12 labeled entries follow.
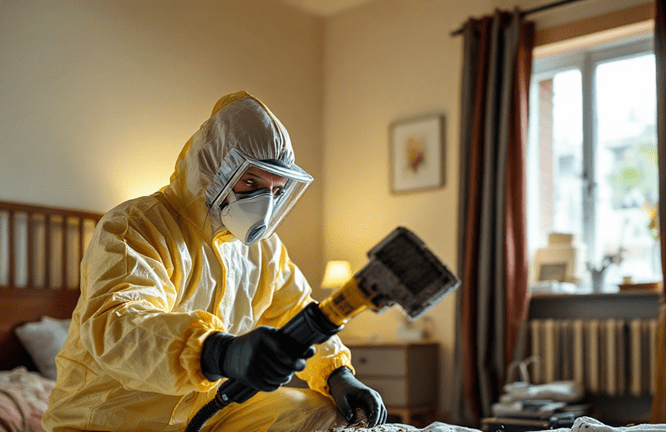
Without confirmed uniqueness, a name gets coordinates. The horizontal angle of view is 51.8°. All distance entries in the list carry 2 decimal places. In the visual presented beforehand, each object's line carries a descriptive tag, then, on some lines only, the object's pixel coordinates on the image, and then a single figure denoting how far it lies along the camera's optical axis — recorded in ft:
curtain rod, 13.25
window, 12.73
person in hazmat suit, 3.63
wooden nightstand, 13.41
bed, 10.48
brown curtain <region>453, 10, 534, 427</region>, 13.06
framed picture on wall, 15.05
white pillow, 10.30
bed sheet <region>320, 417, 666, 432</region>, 3.82
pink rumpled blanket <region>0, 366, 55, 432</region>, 7.75
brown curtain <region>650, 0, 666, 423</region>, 11.02
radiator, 11.75
